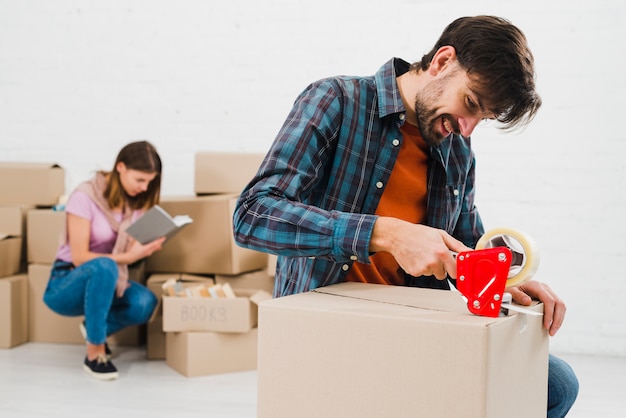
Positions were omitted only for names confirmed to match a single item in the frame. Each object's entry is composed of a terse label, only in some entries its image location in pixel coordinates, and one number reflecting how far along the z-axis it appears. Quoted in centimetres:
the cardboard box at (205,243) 334
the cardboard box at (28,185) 358
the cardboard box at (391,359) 94
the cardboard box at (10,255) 343
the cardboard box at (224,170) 340
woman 309
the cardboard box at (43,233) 351
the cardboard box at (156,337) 333
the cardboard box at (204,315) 308
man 113
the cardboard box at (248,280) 340
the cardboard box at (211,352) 305
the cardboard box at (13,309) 342
